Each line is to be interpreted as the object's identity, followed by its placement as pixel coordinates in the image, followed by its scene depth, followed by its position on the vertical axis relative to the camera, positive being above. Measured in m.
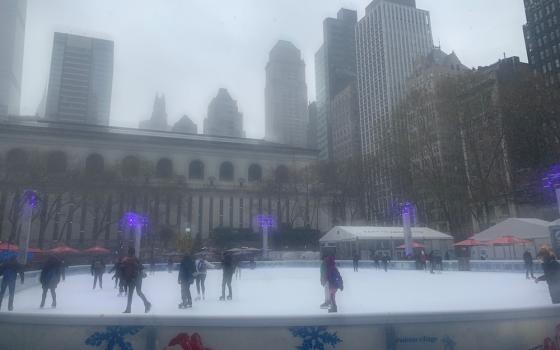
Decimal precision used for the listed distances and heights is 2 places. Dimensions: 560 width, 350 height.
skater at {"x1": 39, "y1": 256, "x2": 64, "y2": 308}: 12.09 -0.55
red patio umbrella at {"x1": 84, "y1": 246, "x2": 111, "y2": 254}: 39.06 +0.52
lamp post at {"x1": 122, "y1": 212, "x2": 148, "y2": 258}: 38.60 +3.29
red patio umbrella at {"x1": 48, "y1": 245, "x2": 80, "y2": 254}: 33.49 +0.50
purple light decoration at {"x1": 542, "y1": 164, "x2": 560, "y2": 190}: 22.55 +4.00
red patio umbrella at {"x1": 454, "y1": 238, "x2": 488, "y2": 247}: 31.52 +0.63
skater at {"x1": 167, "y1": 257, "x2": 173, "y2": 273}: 32.66 -0.83
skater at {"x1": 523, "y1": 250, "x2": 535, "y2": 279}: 19.81 -0.59
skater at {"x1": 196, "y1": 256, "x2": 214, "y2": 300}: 14.35 -0.57
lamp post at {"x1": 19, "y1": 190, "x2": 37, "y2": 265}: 23.02 +2.73
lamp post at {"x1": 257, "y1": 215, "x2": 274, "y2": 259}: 46.50 +3.32
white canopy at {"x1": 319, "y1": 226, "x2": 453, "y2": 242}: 40.47 +1.92
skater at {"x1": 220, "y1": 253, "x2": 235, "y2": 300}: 13.84 -0.50
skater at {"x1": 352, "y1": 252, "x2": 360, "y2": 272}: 32.99 -0.83
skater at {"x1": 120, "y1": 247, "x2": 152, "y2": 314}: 9.84 -0.42
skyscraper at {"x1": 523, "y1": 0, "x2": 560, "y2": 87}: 75.19 +41.91
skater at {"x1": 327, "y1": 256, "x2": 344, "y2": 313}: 9.75 -0.66
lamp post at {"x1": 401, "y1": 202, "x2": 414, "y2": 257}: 34.72 +1.96
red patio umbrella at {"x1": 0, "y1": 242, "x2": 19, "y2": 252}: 30.13 +0.83
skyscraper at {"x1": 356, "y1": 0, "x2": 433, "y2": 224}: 121.69 +64.75
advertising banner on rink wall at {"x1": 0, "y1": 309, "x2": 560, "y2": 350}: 5.24 -1.11
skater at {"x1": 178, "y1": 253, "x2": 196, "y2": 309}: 11.56 -0.60
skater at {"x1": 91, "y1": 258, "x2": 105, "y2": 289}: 19.31 -0.58
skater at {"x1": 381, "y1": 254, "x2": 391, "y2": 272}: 31.36 -0.75
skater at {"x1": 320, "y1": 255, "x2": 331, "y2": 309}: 10.01 -0.63
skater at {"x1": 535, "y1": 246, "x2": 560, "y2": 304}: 9.77 -0.59
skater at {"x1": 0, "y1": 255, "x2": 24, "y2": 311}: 11.32 -0.44
